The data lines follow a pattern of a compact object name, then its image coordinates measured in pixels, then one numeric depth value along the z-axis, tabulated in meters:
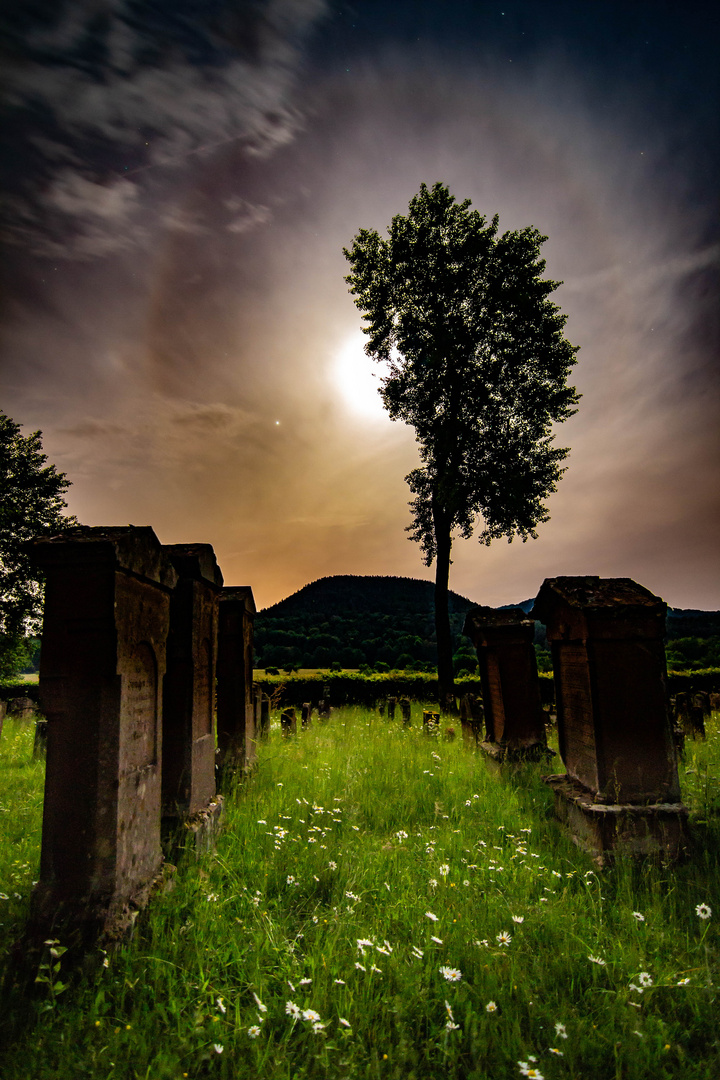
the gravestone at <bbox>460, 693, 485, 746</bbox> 8.08
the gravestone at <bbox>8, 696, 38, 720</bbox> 11.77
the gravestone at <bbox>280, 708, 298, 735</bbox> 9.23
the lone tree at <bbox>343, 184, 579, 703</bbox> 14.89
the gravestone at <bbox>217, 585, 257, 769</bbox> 6.26
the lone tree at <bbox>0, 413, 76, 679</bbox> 19.44
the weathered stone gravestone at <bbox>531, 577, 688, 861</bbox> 3.92
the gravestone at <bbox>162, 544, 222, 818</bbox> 4.18
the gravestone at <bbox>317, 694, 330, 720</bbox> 11.08
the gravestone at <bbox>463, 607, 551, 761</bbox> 6.45
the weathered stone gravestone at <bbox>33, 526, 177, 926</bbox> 2.87
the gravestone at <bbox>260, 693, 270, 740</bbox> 9.04
